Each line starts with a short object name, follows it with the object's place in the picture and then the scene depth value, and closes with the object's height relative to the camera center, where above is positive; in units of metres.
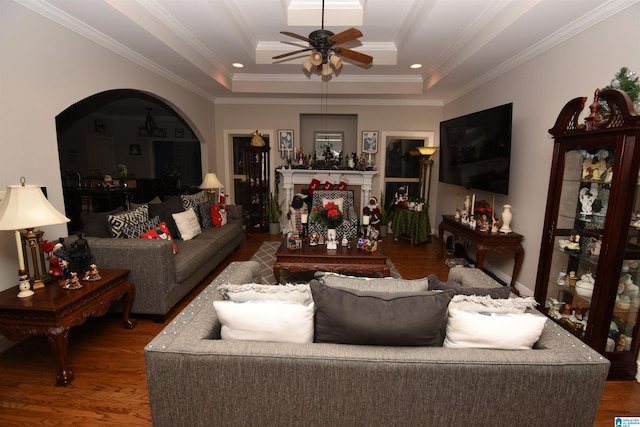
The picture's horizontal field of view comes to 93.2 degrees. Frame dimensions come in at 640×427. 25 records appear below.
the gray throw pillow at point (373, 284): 1.67 -0.62
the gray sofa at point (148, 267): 2.58 -0.86
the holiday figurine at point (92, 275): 2.28 -0.80
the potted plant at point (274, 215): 5.92 -0.83
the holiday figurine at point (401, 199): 5.46 -0.44
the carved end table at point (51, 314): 1.89 -0.94
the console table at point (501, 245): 3.31 -0.74
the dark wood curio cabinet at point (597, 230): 1.91 -0.37
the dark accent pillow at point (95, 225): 2.78 -0.52
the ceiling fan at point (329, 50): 2.72 +1.19
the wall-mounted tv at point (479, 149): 3.35 +0.35
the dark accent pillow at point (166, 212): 3.62 -0.50
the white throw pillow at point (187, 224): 3.68 -0.66
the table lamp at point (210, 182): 4.78 -0.18
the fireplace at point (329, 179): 5.84 -0.11
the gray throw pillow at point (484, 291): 1.55 -0.59
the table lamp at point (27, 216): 1.91 -0.32
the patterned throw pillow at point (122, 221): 2.85 -0.50
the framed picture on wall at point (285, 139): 6.03 +0.66
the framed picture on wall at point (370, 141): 5.98 +0.65
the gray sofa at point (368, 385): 1.20 -0.84
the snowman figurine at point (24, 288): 1.99 -0.80
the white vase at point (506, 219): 3.37 -0.47
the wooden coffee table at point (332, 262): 3.27 -0.96
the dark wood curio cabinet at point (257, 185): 5.87 -0.26
